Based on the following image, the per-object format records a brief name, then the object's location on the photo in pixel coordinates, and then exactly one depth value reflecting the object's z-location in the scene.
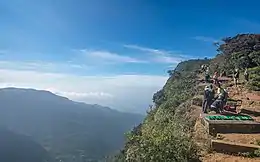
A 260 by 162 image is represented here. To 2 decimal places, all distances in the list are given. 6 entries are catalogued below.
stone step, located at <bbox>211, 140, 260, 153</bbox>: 4.95
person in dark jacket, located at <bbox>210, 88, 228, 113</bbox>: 7.14
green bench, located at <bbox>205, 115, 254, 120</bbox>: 6.28
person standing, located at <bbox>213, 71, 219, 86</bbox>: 9.61
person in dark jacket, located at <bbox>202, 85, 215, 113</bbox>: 7.24
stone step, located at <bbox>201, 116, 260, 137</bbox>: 5.95
